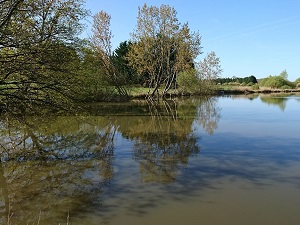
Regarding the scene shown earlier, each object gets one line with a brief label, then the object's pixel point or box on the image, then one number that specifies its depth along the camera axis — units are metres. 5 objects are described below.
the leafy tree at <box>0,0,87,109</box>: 7.10
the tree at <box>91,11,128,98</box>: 36.34
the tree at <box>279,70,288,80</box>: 89.00
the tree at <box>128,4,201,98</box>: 37.75
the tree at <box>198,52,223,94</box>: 56.72
